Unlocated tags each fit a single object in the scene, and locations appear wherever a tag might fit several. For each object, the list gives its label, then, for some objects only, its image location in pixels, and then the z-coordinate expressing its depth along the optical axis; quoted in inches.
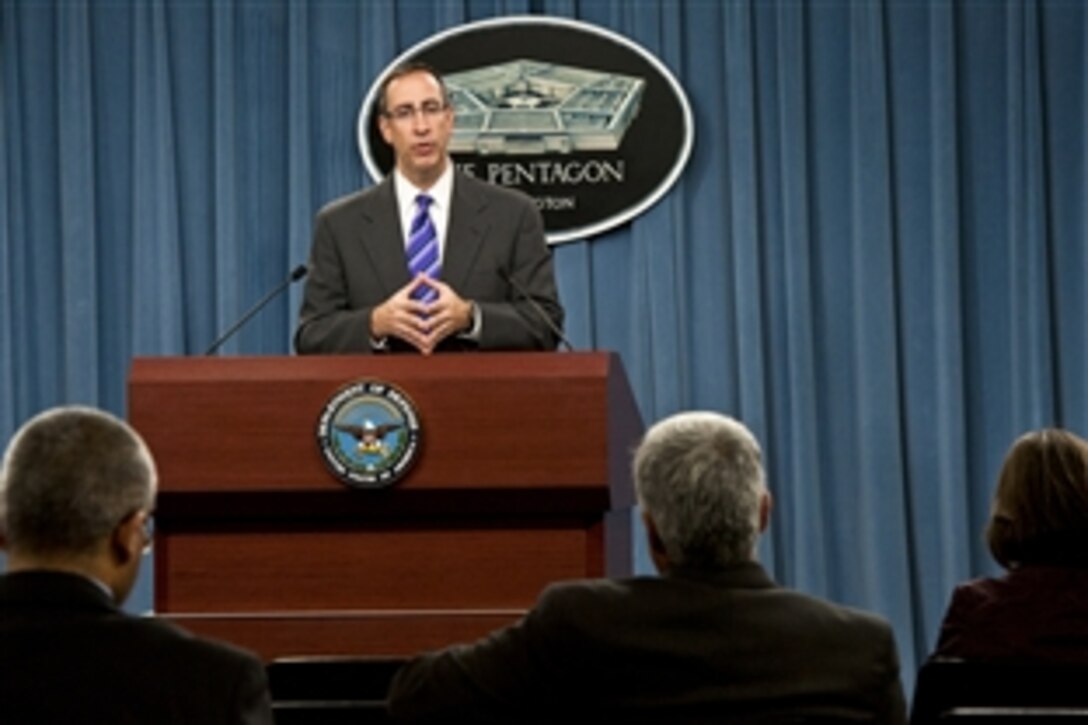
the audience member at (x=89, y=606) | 143.1
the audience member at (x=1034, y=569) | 208.9
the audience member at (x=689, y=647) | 162.8
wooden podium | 237.2
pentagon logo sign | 442.6
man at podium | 276.9
